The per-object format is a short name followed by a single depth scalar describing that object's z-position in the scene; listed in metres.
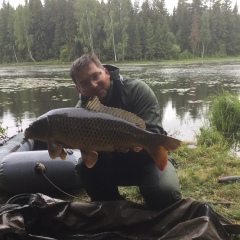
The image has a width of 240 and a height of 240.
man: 2.24
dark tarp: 2.07
